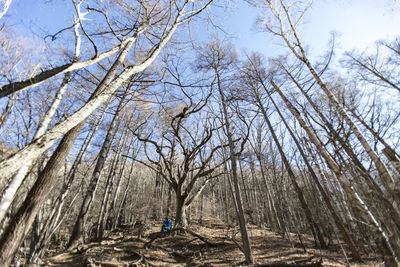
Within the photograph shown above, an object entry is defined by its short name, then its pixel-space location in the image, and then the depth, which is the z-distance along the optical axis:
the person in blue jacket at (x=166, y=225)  8.45
